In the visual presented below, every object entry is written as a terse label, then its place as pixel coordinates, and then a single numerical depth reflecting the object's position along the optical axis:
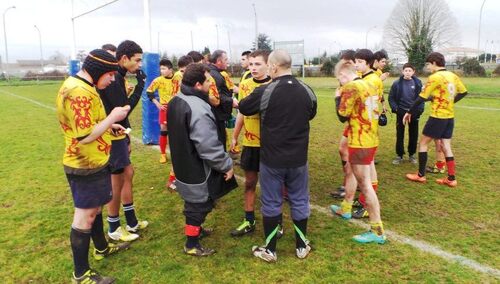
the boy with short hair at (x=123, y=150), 4.21
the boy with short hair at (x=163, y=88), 7.90
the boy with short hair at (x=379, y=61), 6.24
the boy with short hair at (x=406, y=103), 7.77
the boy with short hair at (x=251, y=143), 4.48
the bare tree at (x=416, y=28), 50.50
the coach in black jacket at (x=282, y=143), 3.69
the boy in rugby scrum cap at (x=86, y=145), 3.16
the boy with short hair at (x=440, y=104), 6.26
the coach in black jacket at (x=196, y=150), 3.72
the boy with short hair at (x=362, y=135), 4.28
